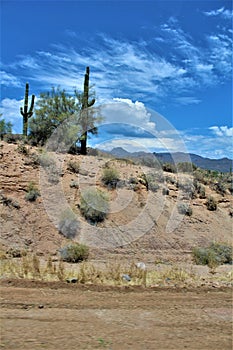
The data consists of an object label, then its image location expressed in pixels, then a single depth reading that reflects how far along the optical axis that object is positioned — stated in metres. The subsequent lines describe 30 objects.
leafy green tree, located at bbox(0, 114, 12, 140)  30.33
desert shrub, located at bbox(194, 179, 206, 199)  25.94
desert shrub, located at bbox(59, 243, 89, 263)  14.60
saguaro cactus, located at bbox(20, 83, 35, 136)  28.84
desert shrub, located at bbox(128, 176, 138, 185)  23.46
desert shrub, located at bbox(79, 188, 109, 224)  19.17
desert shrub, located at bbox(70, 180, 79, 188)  21.76
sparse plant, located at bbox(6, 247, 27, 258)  15.06
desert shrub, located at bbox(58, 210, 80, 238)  17.75
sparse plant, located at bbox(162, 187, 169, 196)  24.03
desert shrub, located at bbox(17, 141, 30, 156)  24.51
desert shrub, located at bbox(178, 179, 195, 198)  25.35
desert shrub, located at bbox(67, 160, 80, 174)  23.59
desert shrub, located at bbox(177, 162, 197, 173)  31.40
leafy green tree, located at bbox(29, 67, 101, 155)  27.95
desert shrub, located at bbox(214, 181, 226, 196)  28.28
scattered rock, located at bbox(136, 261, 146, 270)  13.72
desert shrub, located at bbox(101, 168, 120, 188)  22.59
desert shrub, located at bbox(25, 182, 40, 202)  19.70
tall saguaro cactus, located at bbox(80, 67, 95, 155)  27.84
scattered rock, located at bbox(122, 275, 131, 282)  10.70
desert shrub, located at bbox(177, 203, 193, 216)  22.88
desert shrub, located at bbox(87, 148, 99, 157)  30.38
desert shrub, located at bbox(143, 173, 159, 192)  23.92
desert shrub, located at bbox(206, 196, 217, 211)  24.74
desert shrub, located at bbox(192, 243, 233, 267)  16.00
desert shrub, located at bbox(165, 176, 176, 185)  26.19
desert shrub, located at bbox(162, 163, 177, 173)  30.39
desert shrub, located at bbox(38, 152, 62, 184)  21.97
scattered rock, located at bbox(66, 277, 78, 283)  9.96
